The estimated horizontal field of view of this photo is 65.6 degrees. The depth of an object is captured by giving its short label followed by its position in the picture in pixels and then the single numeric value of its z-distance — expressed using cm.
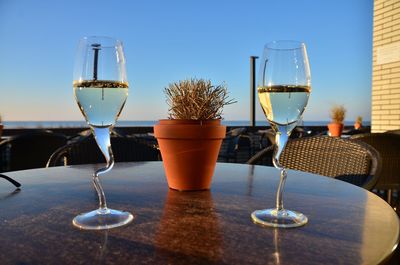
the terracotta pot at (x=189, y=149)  80
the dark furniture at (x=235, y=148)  554
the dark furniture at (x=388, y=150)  235
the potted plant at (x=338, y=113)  636
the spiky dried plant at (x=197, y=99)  84
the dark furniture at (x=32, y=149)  288
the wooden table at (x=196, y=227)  41
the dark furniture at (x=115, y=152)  210
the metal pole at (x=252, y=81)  790
